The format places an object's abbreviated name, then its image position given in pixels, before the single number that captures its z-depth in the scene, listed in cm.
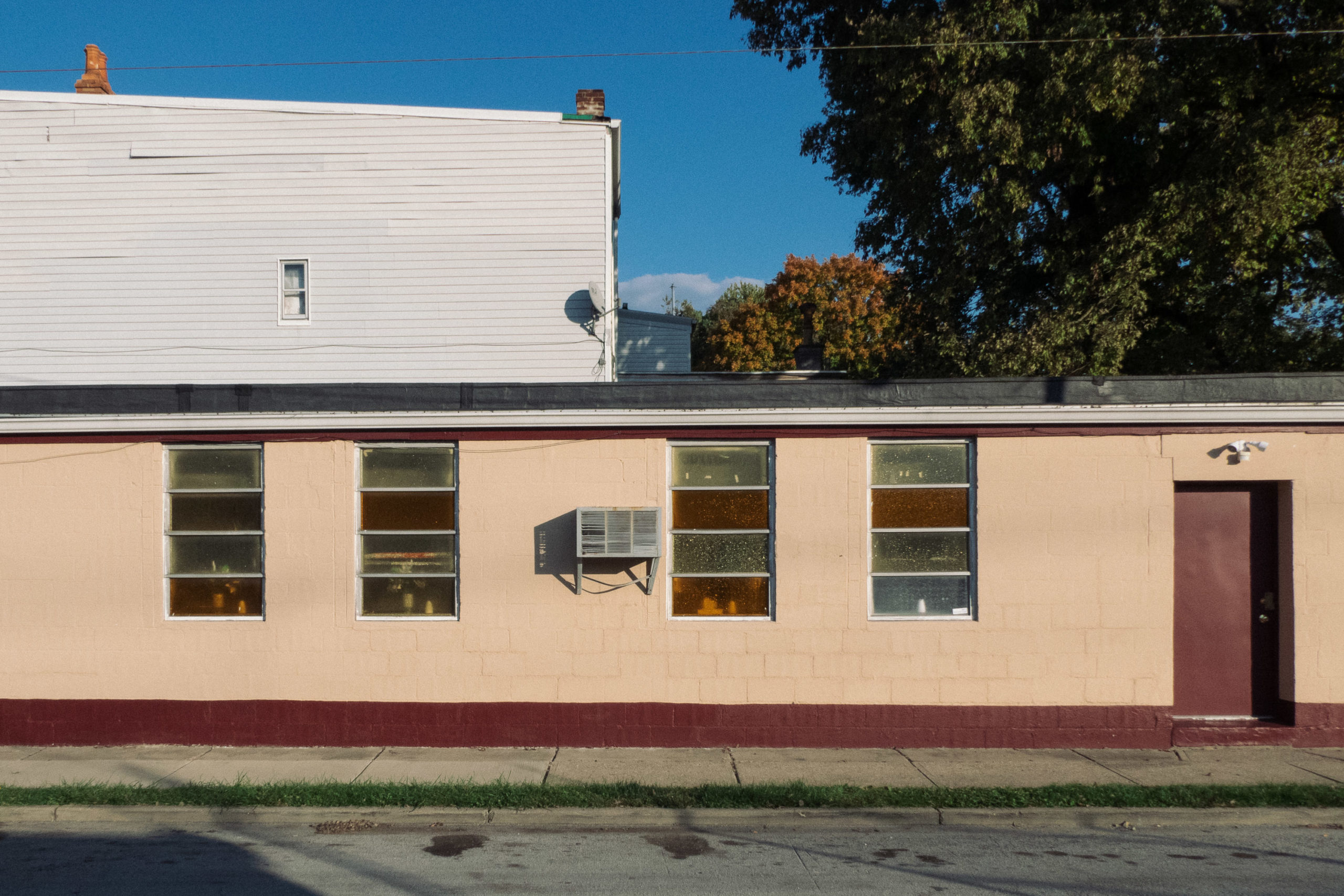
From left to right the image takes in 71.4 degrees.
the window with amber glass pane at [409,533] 905
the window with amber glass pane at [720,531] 898
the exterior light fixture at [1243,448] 863
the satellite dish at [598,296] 1565
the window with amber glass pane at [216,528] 909
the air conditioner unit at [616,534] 850
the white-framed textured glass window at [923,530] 895
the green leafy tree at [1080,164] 1370
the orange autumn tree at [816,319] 5072
